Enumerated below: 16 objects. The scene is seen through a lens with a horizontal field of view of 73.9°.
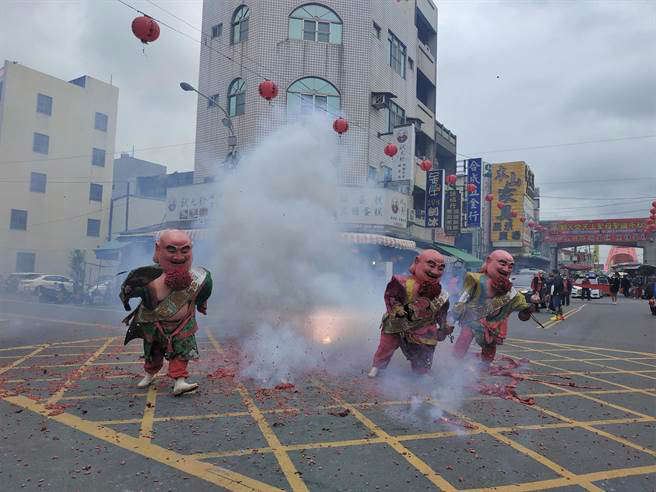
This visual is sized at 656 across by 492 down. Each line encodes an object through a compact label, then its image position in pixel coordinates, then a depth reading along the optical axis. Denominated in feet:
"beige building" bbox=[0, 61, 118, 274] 89.97
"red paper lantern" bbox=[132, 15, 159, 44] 23.82
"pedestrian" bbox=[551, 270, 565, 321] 54.29
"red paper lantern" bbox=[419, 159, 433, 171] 56.29
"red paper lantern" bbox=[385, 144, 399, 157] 49.37
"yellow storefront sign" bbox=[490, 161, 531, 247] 132.26
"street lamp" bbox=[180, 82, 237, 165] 53.19
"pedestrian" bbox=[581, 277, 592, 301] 89.81
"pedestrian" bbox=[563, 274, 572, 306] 64.97
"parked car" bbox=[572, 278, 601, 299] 94.79
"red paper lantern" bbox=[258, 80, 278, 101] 34.40
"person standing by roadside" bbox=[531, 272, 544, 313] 52.34
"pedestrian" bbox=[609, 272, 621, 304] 80.33
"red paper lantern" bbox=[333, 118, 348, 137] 40.55
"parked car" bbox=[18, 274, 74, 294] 67.27
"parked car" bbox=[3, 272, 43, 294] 71.41
